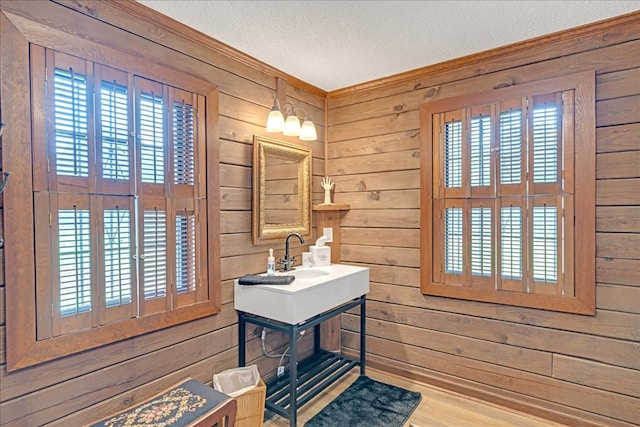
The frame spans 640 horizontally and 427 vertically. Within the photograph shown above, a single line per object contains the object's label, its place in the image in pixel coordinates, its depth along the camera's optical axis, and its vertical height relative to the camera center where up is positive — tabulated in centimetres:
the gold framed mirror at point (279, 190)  235 +14
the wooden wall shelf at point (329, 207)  284 +1
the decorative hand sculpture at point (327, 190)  293 +16
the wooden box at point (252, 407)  181 -106
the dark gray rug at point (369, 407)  211 -130
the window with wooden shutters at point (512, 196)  202 +8
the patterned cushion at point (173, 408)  146 -88
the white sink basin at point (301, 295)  195 -53
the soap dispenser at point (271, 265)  233 -38
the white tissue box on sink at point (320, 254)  270 -35
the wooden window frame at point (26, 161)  135 +20
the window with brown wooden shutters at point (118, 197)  150 +6
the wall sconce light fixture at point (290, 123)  231 +60
